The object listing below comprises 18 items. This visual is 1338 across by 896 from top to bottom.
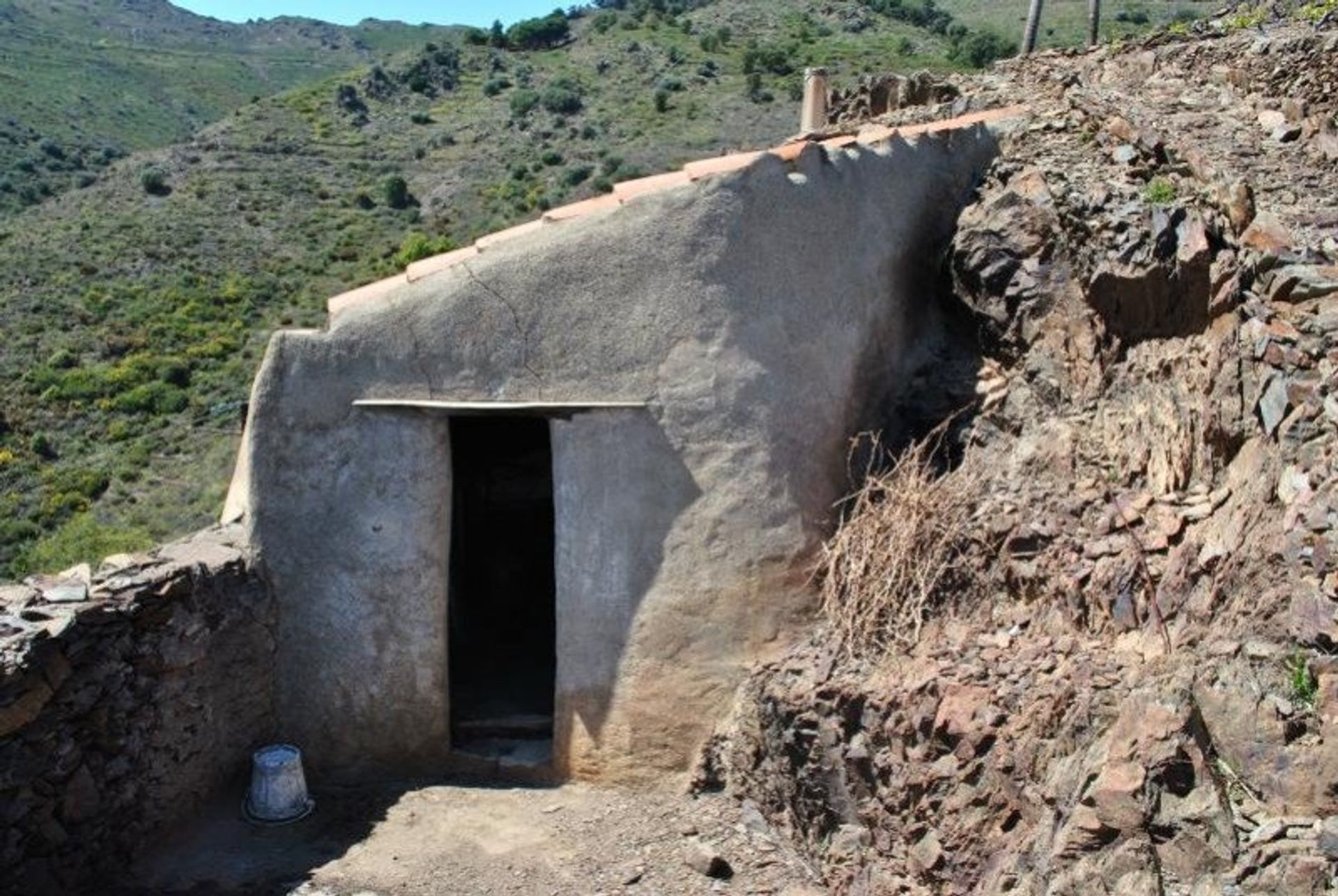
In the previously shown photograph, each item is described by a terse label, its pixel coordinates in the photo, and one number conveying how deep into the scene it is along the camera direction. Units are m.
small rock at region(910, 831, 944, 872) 4.85
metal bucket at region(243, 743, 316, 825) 6.36
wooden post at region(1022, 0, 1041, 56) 19.95
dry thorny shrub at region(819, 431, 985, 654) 5.86
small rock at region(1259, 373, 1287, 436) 4.72
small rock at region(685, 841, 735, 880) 5.77
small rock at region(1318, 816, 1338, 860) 3.40
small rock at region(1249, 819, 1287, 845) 3.56
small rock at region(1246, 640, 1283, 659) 3.89
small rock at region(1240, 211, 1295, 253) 5.33
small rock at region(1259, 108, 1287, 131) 6.96
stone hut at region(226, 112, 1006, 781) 6.48
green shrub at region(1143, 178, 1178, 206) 6.30
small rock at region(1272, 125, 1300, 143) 6.78
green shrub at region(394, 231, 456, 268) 28.94
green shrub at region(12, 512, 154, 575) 18.06
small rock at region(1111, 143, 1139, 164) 6.88
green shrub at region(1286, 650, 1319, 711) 3.72
